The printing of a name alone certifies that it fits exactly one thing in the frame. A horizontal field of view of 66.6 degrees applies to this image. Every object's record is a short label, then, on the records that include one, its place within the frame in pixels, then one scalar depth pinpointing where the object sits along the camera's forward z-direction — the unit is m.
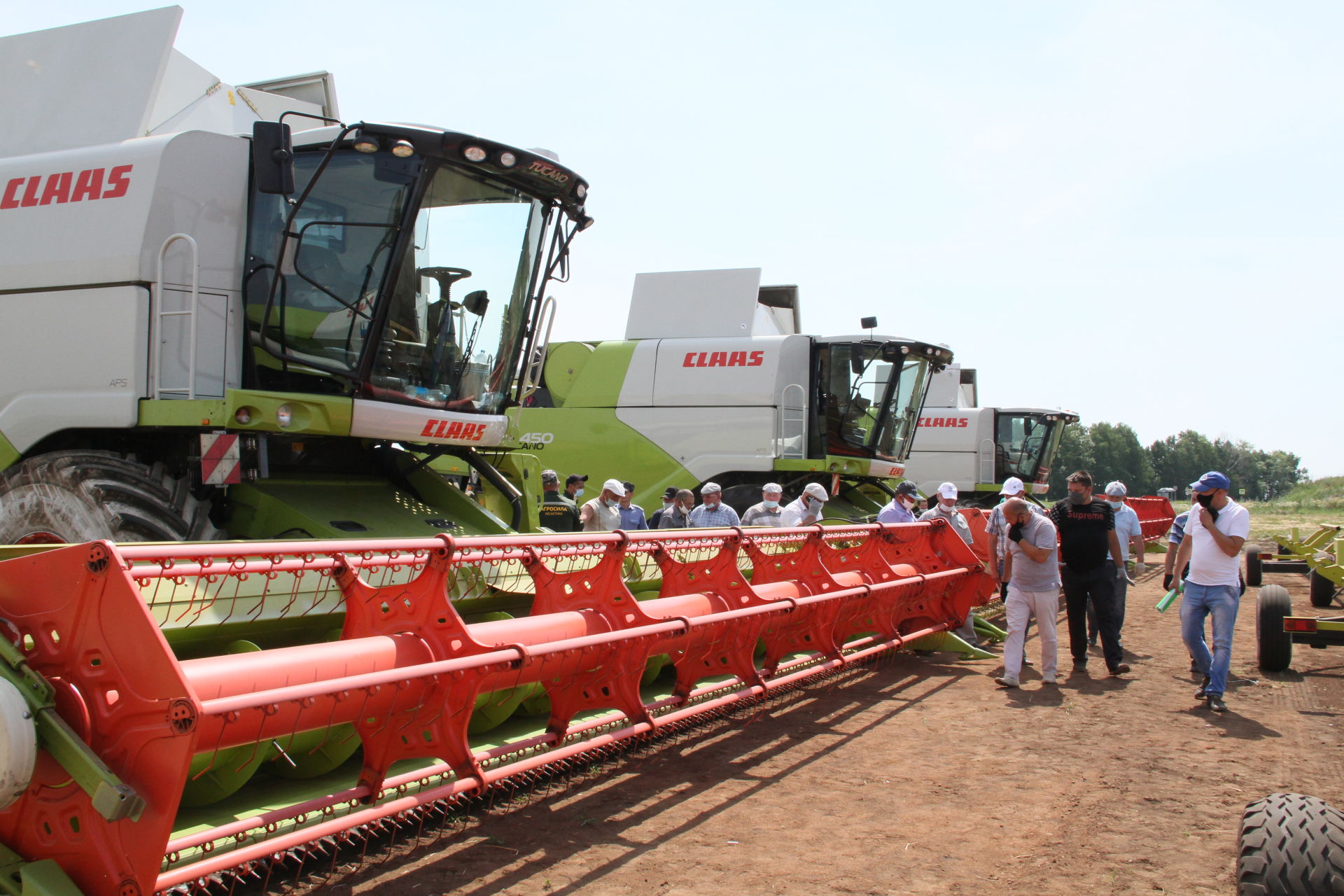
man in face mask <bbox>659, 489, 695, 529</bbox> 8.81
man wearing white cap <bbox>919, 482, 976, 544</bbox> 7.65
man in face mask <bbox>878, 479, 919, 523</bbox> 7.96
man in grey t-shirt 6.64
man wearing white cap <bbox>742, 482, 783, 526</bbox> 8.77
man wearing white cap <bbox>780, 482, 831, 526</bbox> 8.55
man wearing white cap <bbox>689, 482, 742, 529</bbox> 8.20
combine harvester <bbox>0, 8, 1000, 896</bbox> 2.35
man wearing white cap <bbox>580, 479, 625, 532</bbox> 8.09
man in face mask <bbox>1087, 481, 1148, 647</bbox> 9.79
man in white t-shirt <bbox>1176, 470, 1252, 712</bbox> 5.94
